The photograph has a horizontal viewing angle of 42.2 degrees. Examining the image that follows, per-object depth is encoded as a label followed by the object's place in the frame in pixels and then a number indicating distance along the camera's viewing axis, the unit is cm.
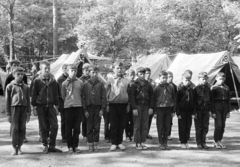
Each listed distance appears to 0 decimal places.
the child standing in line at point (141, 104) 639
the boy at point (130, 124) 741
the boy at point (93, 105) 627
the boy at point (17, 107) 589
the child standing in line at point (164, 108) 646
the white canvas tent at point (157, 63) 1638
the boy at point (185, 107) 655
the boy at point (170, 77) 727
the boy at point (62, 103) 694
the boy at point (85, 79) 656
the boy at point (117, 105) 632
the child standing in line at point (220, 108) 670
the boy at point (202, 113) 662
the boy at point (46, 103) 598
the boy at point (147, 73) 671
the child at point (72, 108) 609
